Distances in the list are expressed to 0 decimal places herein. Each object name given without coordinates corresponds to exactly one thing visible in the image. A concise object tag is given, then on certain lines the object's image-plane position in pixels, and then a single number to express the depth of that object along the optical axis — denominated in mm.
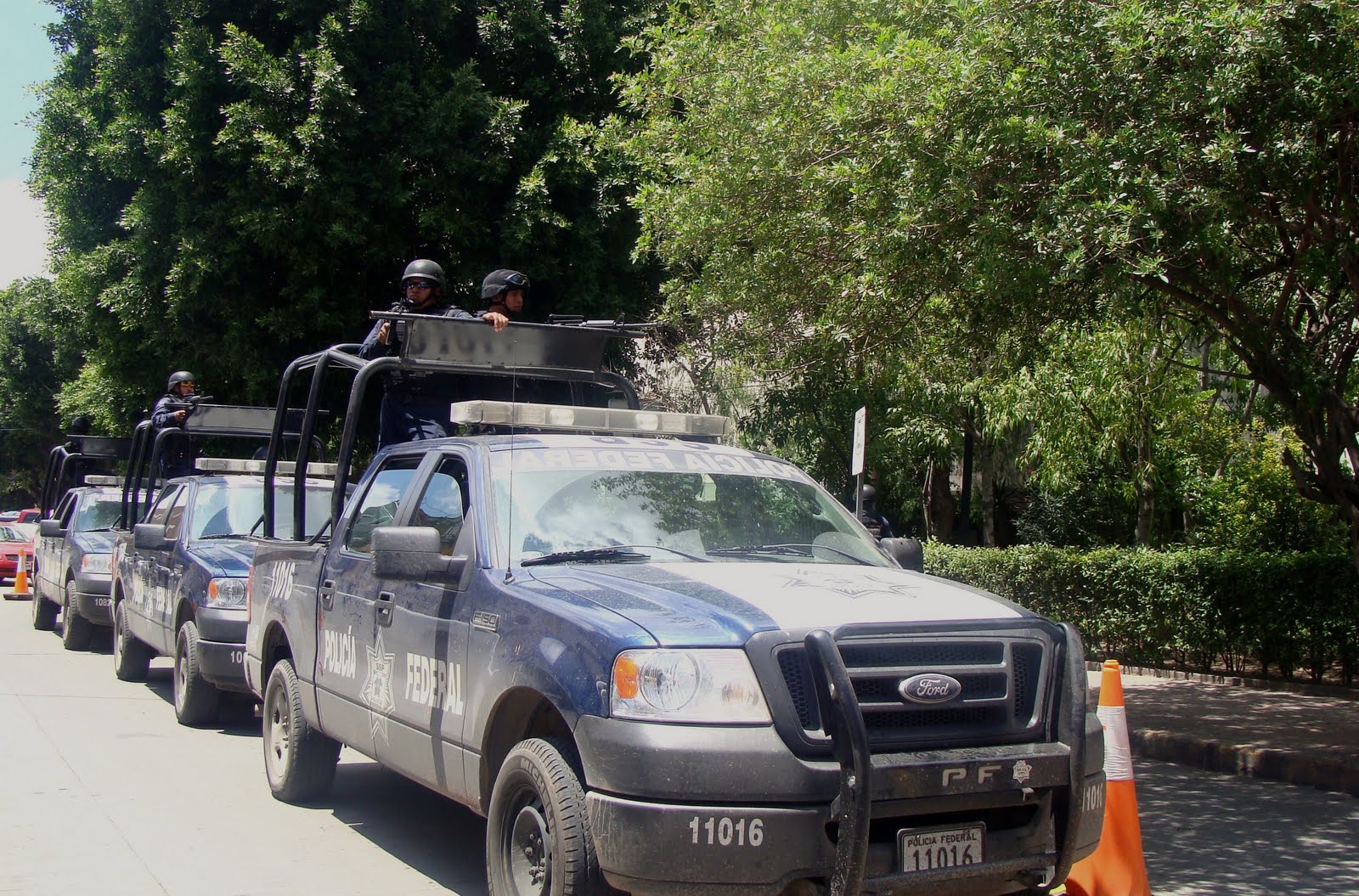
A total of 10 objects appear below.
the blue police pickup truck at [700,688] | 3898
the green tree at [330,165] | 15664
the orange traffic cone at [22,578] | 23678
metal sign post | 12285
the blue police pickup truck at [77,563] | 14016
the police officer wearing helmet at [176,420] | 13391
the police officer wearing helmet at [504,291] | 8117
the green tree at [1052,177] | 7488
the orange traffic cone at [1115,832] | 5207
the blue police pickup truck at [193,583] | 9406
